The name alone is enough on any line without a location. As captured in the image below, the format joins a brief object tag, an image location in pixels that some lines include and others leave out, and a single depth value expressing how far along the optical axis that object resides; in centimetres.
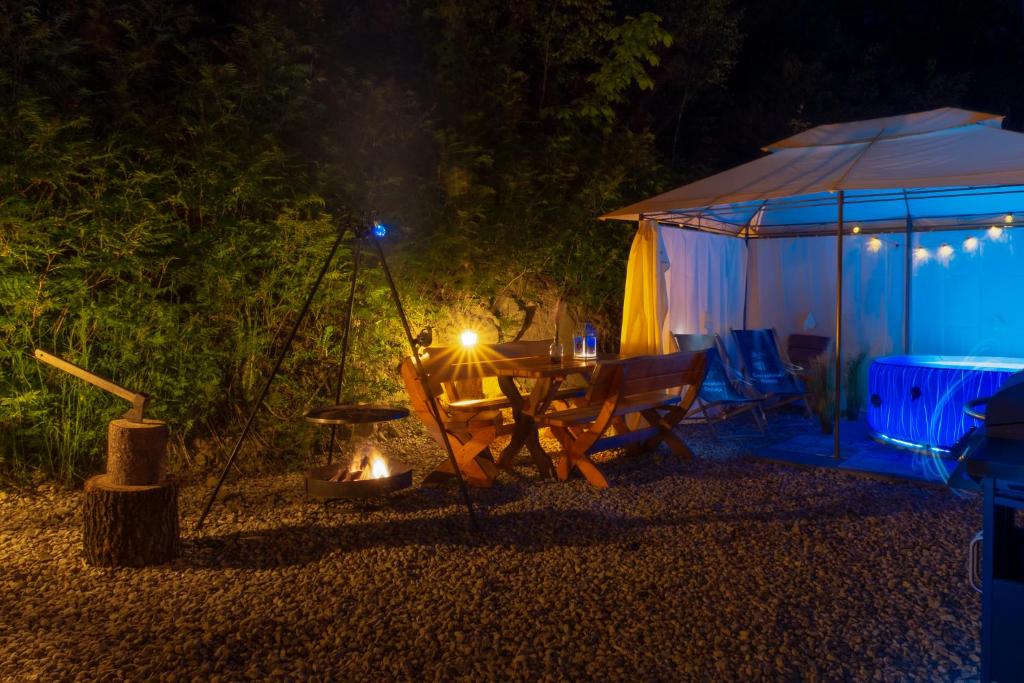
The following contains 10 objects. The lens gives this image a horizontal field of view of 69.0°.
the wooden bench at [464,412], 453
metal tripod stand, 362
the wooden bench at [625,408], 460
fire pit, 367
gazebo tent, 542
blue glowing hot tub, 524
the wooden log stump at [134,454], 331
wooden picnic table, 449
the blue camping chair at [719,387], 621
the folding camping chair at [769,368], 672
